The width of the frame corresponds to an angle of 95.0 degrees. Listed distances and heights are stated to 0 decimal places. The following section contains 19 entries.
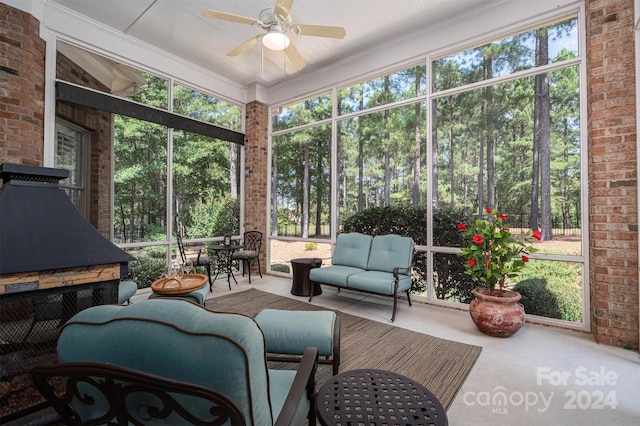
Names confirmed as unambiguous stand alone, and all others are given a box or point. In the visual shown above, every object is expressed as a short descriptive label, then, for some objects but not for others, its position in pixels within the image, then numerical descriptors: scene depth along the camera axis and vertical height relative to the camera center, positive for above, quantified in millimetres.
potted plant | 2904 -600
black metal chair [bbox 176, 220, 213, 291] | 4699 -722
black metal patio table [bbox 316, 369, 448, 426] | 1176 -824
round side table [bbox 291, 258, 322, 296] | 4418 -965
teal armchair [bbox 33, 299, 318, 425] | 764 -396
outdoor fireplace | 1671 -358
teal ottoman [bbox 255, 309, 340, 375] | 2043 -863
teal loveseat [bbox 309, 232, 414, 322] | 3562 -696
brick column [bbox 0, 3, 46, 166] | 2967 +1312
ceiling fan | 2828 +1897
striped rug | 2197 -1223
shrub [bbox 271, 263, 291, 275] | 5648 -1034
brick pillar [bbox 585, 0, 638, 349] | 2643 +405
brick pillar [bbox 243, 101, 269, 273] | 5805 +870
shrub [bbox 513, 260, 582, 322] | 3160 -812
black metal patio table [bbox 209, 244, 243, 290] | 5070 -818
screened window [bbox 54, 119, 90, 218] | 3635 +711
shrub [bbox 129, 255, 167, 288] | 4320 -845
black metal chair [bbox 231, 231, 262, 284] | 5765 -551
